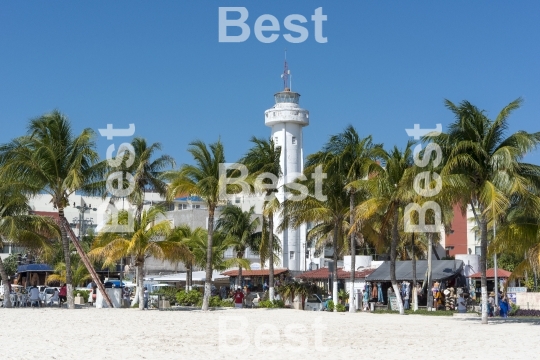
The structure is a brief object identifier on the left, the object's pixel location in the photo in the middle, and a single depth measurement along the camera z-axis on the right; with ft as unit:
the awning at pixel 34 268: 187.73
